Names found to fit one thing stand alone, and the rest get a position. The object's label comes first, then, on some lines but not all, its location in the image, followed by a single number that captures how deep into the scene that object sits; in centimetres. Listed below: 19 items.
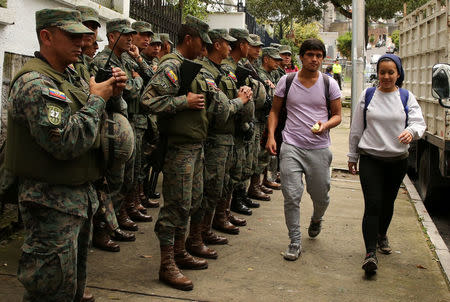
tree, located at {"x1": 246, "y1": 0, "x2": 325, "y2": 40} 2717
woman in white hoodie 498
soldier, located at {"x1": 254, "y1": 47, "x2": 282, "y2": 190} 771
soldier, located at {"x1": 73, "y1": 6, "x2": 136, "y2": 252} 464
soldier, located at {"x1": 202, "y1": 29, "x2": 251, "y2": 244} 494
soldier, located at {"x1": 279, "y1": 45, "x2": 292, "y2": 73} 938
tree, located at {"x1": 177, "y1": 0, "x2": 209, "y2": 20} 1212
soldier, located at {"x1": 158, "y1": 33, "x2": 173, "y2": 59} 798
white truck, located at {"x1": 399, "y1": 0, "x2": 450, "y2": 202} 686
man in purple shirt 526
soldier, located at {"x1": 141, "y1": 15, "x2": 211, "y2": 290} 427
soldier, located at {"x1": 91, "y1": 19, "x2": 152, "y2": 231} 524
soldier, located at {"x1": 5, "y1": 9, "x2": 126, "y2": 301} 272
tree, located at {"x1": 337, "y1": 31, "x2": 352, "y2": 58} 6106
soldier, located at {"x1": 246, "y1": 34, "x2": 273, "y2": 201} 727
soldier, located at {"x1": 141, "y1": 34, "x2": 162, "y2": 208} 552
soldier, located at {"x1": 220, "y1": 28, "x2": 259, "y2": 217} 566
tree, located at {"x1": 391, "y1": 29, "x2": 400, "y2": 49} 4972
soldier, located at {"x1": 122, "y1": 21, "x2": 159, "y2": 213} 585
